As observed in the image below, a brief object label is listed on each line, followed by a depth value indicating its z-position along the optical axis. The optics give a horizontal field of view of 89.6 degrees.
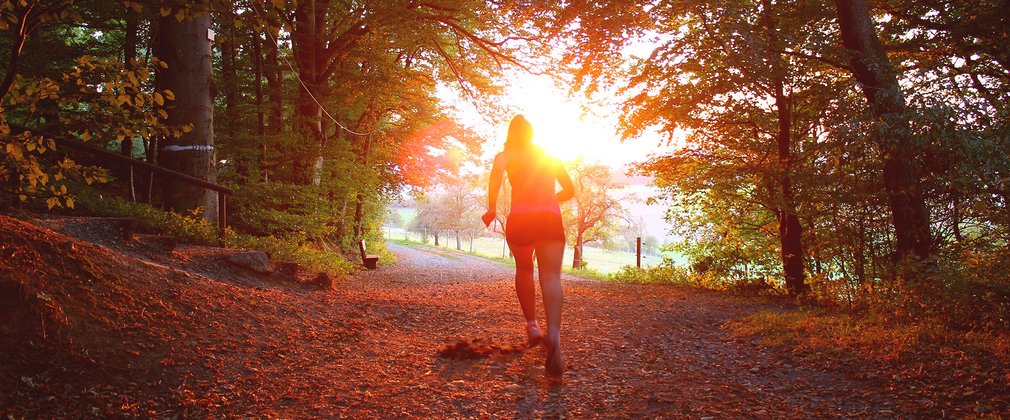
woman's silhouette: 3.92
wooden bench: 15.10
